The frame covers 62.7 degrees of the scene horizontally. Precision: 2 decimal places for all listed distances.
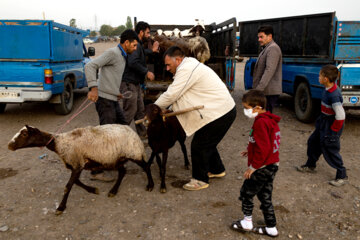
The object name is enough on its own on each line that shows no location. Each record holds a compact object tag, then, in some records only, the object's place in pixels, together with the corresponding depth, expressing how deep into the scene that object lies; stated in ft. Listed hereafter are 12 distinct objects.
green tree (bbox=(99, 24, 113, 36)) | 344.49
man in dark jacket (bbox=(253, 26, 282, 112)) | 16.20
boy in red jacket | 8.88
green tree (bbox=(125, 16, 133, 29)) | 344.22
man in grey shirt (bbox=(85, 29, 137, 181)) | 13.70
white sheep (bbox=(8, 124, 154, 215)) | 10.97
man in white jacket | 11.44
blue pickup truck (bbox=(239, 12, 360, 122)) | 19.92
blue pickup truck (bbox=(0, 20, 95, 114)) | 23.09
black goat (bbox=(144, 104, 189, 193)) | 12.15
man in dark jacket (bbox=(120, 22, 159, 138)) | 17.33
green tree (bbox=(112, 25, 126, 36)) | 345.49
